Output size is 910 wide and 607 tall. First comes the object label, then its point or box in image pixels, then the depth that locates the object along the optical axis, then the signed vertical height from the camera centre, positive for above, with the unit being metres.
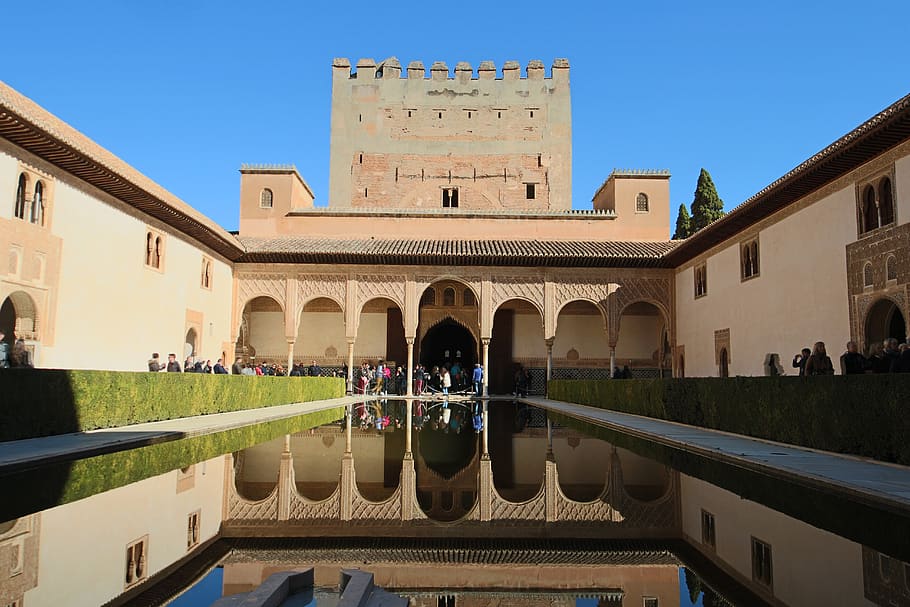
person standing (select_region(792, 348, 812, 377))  11.29 +0.25
